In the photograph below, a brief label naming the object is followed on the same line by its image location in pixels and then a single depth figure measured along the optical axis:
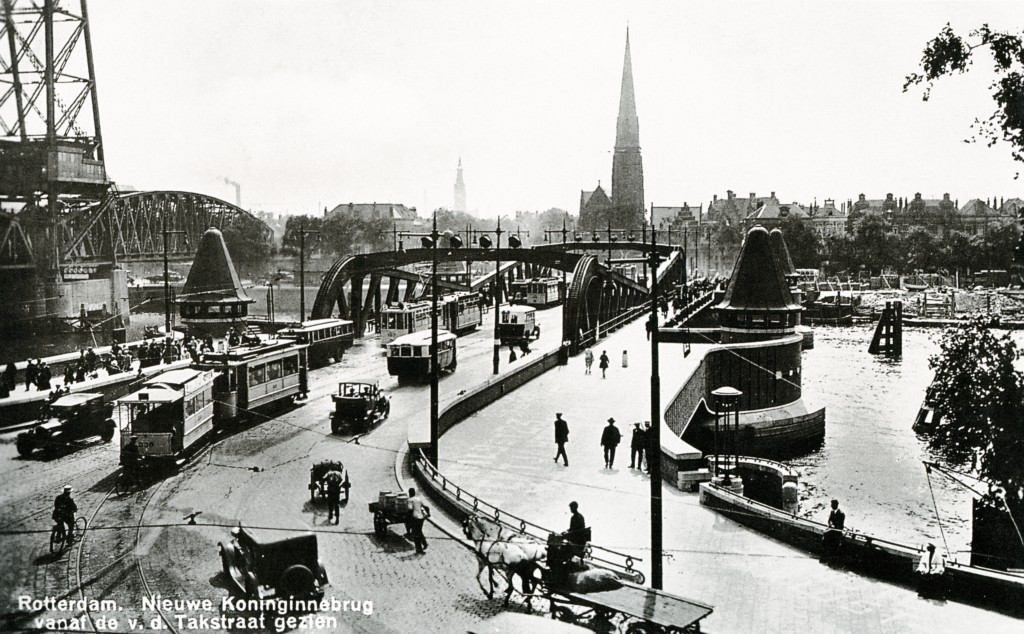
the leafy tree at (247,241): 74.94
